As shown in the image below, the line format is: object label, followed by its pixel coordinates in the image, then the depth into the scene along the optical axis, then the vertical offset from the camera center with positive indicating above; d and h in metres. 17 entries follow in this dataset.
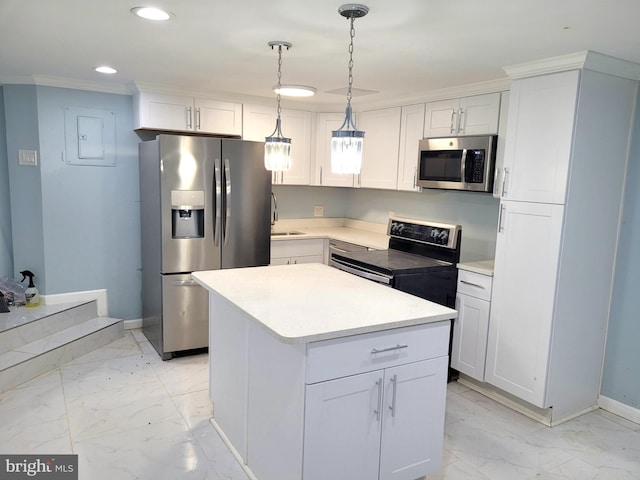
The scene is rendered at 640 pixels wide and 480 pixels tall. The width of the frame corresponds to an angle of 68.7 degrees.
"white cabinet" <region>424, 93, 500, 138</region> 3.27 +0.53
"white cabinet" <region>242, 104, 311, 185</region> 4.28 +0.47
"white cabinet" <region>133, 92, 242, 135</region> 3.83 +0.54
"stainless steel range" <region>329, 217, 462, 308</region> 3.23 -0.56
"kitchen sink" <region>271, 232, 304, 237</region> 4.80 -0.54
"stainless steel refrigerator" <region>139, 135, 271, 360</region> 3.55 -0.32
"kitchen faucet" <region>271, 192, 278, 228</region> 4.84 -0.31
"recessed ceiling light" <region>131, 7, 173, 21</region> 2.03 +0.72
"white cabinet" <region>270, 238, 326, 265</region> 4.35 -0.66
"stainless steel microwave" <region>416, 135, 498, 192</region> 3.24 +0.18
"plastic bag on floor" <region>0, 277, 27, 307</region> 3.76 -0.96
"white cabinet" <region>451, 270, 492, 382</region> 3.18 -0.95
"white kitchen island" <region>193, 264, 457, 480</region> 1.84 -0.84
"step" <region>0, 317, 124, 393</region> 3.15 -1.29
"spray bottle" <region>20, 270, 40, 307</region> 3.81 -0.98
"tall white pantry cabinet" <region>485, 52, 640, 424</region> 2.68 -0.20
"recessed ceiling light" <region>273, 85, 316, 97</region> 3.65 +0.72
